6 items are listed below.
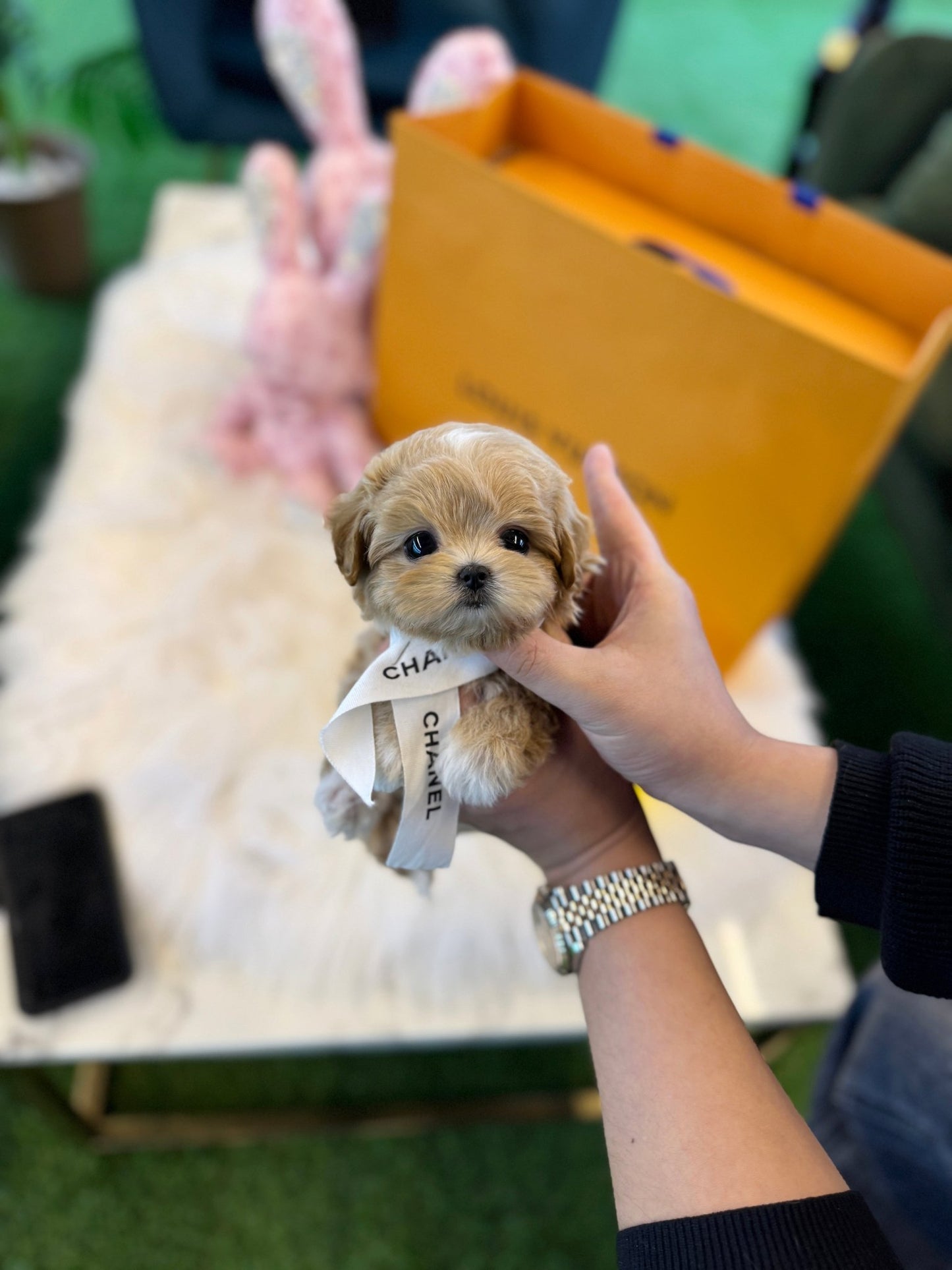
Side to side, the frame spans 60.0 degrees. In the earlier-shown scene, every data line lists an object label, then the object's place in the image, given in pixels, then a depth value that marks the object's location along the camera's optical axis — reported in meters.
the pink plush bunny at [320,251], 1.08
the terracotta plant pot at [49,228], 1.75
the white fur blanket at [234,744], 0.89
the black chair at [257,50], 1.83
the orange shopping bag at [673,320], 0.79
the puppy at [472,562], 0.44
